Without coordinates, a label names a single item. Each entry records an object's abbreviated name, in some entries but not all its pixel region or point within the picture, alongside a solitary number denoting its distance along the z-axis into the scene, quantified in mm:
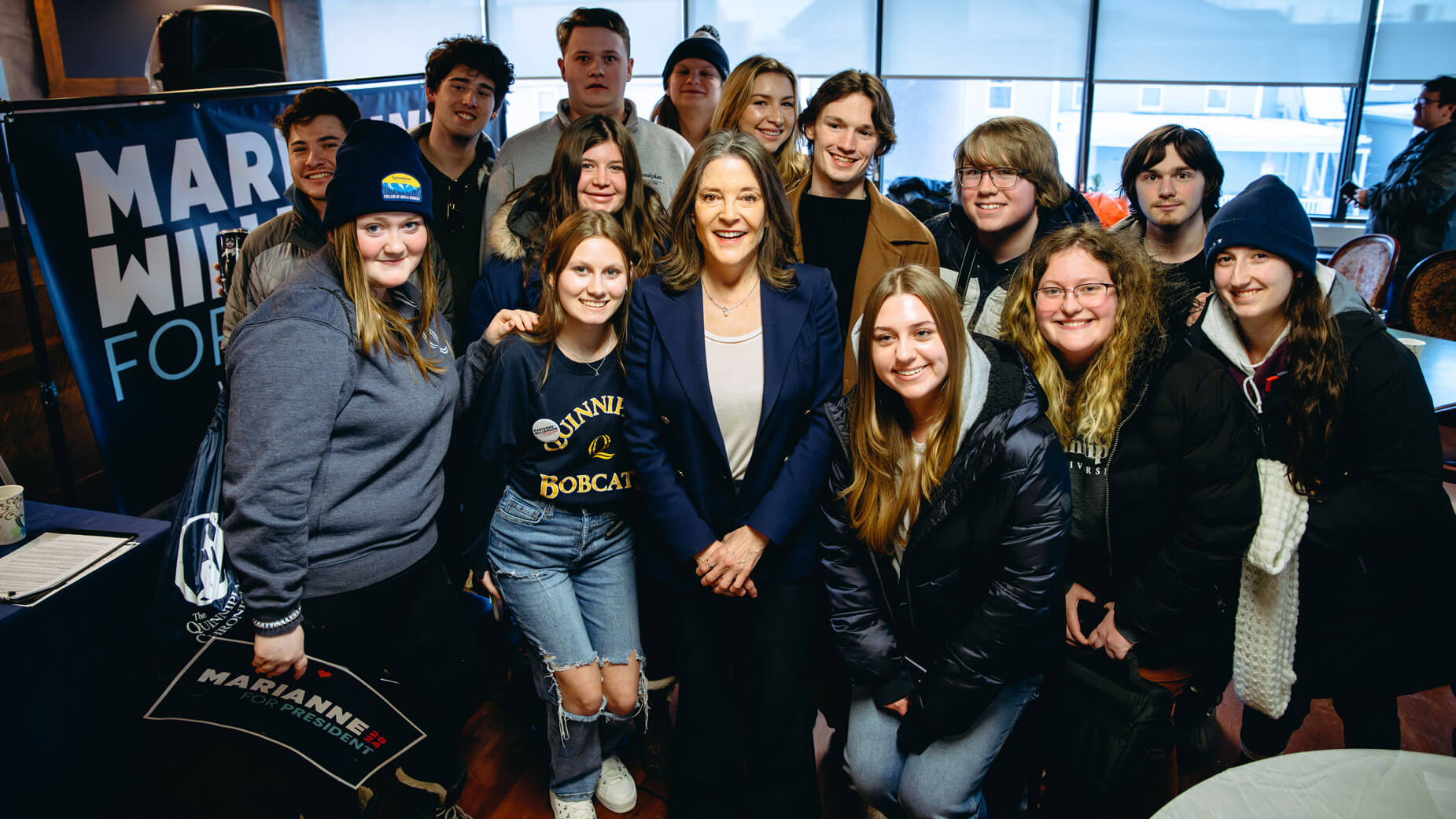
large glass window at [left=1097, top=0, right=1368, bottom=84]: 6371
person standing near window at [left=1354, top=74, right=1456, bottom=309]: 4906
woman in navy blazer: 1818
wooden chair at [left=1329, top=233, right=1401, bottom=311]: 3840
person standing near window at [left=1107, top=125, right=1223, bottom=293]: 2209
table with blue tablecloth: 1704
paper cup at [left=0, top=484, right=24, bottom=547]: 1885
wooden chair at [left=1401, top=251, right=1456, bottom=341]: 3463
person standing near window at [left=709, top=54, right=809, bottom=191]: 2486
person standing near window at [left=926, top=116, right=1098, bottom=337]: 2131
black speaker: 2938
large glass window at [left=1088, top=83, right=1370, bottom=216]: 6891
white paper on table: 1741
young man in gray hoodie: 2758
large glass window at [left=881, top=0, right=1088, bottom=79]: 6719
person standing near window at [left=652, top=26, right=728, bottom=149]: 3178
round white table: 913
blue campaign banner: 2326
